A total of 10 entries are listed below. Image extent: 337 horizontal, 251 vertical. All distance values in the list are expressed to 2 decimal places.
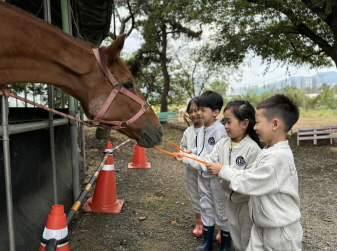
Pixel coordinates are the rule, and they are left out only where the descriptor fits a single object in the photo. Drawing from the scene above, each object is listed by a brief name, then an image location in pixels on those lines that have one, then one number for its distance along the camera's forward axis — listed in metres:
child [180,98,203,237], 2.98
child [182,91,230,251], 2.54
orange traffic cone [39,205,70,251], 1.45
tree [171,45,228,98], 15.59
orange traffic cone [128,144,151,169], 6.18
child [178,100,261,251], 2.08
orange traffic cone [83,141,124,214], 3.57
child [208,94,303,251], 1.65
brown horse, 1.72
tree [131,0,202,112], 12.44
